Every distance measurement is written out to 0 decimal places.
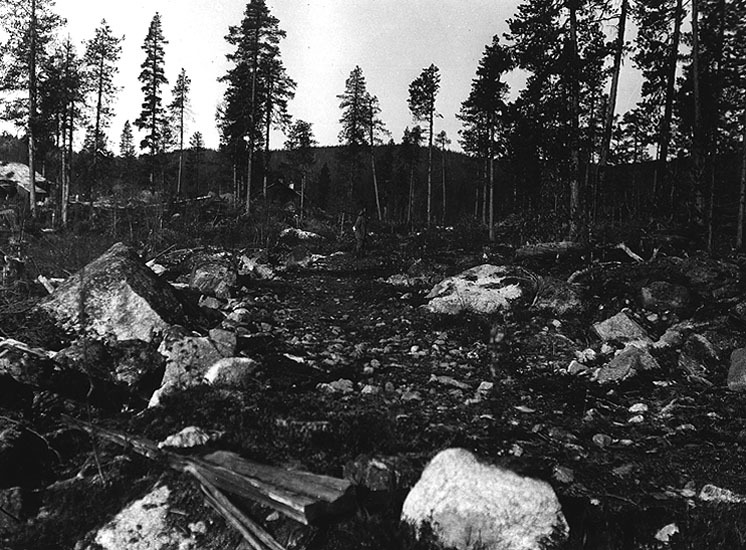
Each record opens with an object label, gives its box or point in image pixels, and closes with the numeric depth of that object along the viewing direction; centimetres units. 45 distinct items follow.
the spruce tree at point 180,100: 4450
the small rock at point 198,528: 319
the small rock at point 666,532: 301
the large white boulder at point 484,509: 295
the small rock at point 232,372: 532
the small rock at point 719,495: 341
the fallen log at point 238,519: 294
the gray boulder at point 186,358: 535
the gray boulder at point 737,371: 537
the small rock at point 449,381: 590
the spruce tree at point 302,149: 4828
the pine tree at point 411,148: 4657
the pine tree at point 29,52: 2202
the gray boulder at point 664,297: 764
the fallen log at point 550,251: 1144
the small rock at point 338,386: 559
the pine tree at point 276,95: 3278
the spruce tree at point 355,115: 4069
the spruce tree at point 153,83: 3709
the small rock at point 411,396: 546
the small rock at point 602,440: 444
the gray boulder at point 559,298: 830
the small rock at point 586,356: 668
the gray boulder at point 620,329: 701
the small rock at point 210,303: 943
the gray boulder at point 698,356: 594
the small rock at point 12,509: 339
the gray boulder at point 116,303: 686
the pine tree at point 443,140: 5639
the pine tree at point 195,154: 5303
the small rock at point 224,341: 604
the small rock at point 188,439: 398
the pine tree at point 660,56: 1636
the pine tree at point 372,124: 4109
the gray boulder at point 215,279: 1056
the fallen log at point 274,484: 313
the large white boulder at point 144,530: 316
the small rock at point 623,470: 383
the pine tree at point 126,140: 6444
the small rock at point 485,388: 571
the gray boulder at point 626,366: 593
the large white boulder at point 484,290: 903
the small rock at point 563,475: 362
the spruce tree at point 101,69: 3022
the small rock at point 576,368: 637
